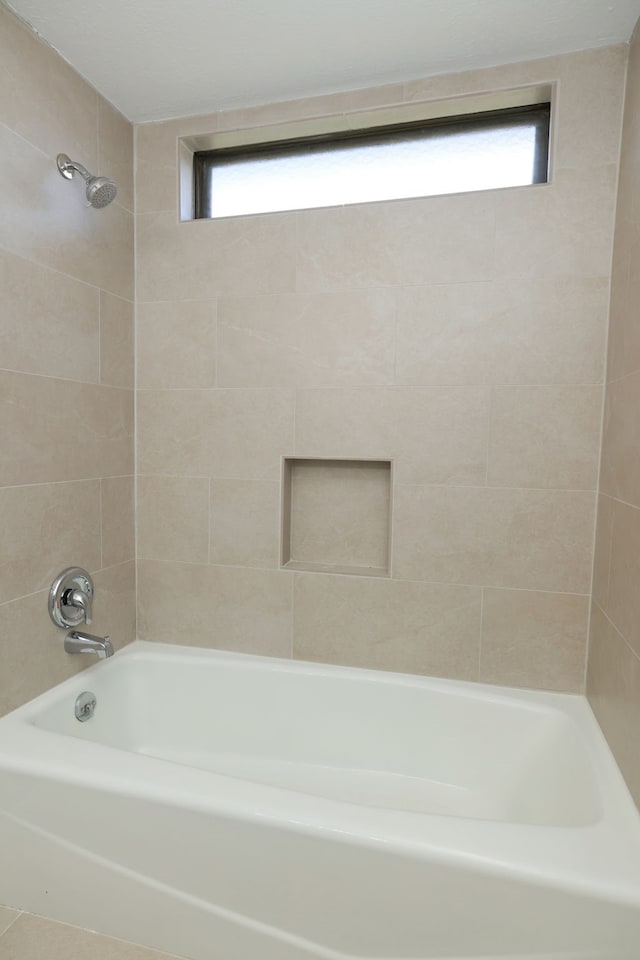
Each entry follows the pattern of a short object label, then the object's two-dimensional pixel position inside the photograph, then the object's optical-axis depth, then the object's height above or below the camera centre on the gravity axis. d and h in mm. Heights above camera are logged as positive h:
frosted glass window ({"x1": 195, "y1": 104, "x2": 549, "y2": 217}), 1749 +988
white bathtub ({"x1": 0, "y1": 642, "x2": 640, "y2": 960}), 1020 -897
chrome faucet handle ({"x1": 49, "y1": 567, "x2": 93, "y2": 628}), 1666 -519
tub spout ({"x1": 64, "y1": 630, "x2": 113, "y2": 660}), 1688 -666
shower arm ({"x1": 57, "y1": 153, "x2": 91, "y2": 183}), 1575 +810
